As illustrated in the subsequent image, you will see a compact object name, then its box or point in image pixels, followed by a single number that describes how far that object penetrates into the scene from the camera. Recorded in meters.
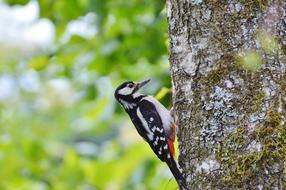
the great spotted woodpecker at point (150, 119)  7.18
